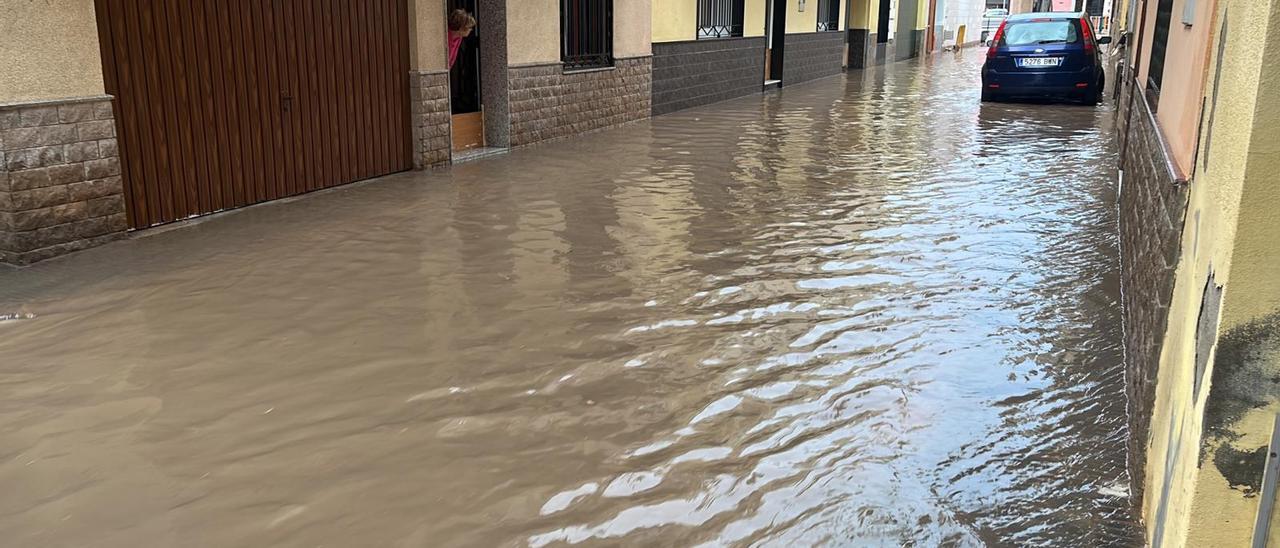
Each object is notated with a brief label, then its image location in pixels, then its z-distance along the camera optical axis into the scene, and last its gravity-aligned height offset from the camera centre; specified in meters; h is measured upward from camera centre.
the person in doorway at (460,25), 10.40 +0.01
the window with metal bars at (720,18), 17.52 +0.15
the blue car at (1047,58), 16.25 -0.46
